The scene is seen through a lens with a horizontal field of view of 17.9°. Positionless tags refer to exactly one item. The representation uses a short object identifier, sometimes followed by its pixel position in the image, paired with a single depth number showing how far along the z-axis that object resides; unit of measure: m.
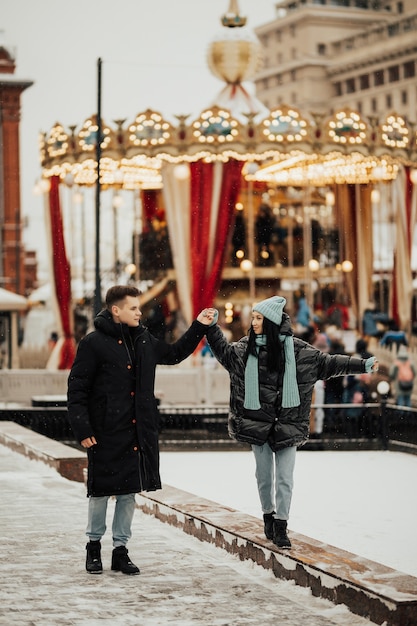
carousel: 23.33
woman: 7.79
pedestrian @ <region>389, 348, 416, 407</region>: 19.72
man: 7.32
